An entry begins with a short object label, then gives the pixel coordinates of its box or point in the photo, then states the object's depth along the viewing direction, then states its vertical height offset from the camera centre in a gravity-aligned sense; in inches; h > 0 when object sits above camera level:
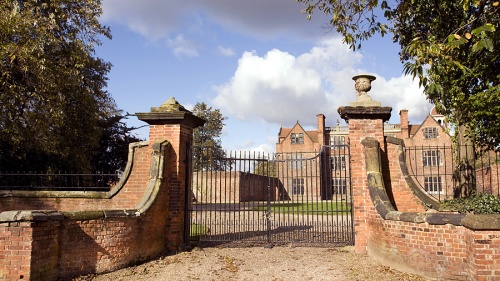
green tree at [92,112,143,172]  871.1 +61.6
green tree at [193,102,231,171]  1718.8 +216.8
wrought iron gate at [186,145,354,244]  349.1 -67.8
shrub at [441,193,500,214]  259.1 -23.3
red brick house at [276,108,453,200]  1793.8 +195.8
